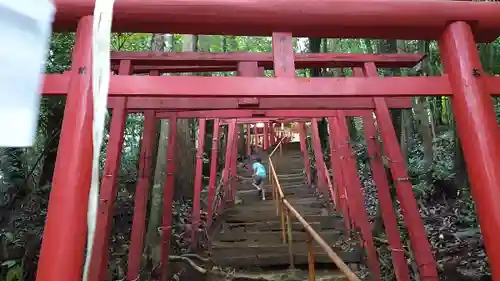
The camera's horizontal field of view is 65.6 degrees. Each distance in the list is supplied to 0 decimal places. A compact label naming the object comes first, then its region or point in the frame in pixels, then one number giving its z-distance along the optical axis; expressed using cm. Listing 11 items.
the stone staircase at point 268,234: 601
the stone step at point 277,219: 740
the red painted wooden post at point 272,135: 1975
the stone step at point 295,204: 898
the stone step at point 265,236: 679
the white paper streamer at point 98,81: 121
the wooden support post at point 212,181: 778
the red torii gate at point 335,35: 183
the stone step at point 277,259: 589
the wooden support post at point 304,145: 1080
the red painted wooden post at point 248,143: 1783
